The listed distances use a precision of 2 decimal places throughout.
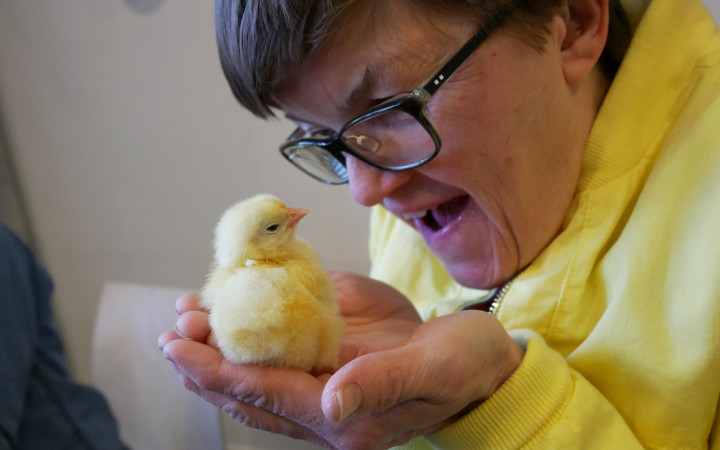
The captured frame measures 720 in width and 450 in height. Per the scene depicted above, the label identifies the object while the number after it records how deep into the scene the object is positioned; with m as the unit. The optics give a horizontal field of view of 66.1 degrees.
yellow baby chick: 0.58
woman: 0.60
